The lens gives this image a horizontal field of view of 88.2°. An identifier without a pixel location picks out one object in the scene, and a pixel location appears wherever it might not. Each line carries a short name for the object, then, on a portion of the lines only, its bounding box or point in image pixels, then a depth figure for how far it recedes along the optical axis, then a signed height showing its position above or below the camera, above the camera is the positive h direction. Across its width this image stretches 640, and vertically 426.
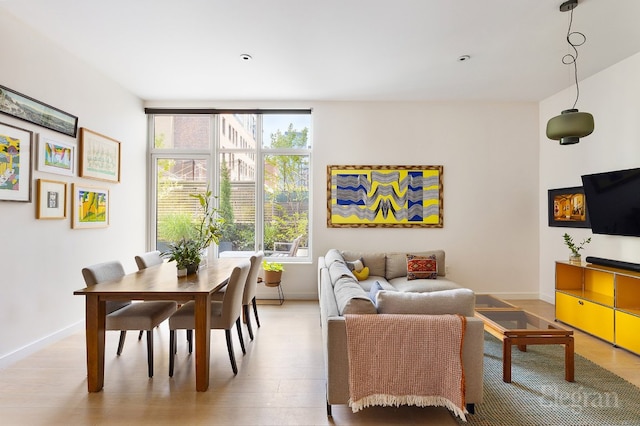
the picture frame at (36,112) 2.80 +0.95
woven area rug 2.10 -1.29
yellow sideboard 3.09 -0.89
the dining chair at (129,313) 2.59 -0.81
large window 5.12 +0.54
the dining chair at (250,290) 3.27 -0.79
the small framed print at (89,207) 3.61 +0.07
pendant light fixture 2.57 +0.71
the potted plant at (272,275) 4.62 -0.86
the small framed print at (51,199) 3.13 +0.13
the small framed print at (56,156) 3.17 +0.57
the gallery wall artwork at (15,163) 2.76 +0.44
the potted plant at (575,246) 3.82 -0.39
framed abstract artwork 4.98 +0.26
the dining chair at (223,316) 2.61 -0.82
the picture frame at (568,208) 4.16 +0.09
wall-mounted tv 3.28 +0.15
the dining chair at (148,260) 3.36 -0.50
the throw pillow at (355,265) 4.32 -0.68
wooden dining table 2.33 -0.70
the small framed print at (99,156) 3.72 +0.68
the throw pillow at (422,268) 4.26 -0.70
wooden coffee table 2.51 -0.93
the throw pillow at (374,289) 2.44 -0.57
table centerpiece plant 2.92 -0.37
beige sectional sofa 2.00 -0.65
